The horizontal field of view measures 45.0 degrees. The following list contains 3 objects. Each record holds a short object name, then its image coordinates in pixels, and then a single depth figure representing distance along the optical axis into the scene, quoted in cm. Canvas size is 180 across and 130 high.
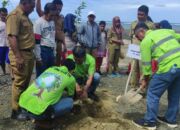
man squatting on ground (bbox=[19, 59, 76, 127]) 329
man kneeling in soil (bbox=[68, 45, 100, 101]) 380
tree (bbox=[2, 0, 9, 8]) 734
